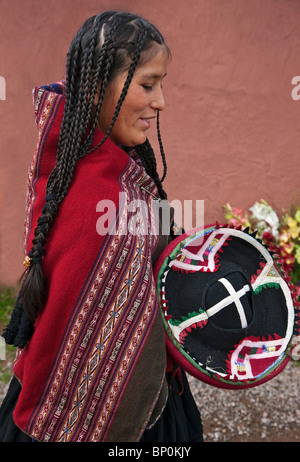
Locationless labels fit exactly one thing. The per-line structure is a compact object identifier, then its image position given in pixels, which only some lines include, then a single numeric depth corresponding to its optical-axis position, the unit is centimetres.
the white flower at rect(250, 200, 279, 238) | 383
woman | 130
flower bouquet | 378
